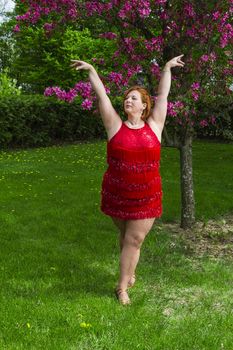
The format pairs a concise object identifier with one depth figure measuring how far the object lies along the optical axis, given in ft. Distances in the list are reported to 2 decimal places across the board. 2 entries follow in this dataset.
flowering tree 23.95
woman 17.07
